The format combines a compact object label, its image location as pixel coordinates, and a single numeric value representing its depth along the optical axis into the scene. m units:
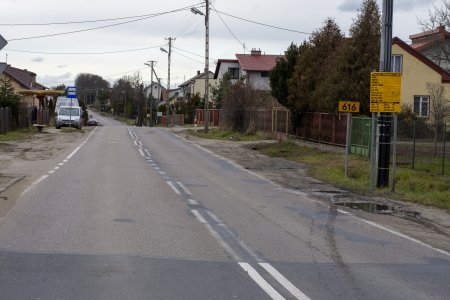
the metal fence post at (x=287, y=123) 35.53
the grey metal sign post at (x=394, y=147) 15.66
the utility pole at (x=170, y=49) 82.98
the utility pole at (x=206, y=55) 48.59
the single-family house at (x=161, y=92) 159.50
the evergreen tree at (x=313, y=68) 29.95
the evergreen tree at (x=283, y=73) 35.06
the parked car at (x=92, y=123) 88.50
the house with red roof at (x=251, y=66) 73.44
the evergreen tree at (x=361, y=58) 25.50
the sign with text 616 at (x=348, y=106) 18.92
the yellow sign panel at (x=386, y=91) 16.36
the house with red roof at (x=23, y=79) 71.61
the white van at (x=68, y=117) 51.75
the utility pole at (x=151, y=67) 100.03
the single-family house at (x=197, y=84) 106.03
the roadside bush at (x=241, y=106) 43.75
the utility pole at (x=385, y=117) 16.53
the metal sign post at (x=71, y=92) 57.81
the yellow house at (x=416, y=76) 42.56
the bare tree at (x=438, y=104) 31.77
